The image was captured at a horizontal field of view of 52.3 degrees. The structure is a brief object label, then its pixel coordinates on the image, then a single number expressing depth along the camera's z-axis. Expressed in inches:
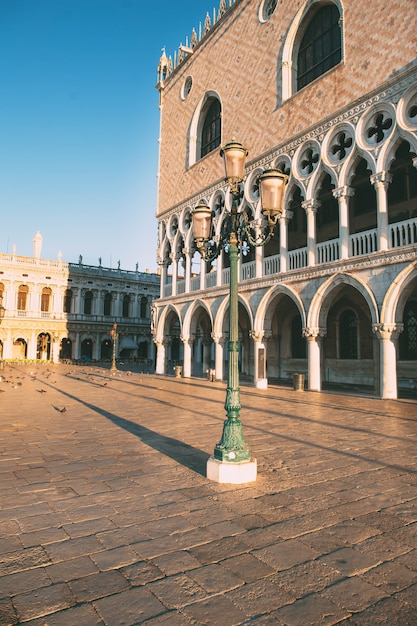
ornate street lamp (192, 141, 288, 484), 188.1
